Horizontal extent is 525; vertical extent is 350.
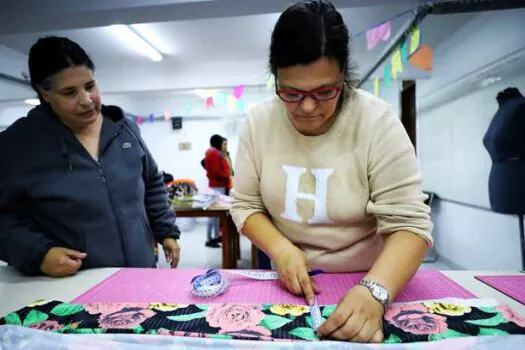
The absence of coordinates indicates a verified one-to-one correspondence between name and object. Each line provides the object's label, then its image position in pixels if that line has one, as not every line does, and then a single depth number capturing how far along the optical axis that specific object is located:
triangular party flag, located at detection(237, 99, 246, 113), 6.29
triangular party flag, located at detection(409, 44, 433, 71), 2.78
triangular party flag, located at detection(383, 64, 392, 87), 3.39
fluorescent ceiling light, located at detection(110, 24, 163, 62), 3.43
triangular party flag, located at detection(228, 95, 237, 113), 5.86
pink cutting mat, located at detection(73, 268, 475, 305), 0.73
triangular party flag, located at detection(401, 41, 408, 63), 2.53
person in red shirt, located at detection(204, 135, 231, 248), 4.84
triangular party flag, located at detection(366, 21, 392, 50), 2.68
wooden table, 2.81
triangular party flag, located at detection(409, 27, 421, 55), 2.19
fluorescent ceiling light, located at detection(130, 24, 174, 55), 3.42
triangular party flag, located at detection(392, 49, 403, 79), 2.58
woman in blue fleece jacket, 0.92
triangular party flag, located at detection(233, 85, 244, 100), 4.99
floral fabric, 0.57
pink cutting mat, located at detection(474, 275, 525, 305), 0.72
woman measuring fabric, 0.66
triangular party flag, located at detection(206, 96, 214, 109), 5.88
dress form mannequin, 1.94
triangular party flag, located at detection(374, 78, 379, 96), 4.18
